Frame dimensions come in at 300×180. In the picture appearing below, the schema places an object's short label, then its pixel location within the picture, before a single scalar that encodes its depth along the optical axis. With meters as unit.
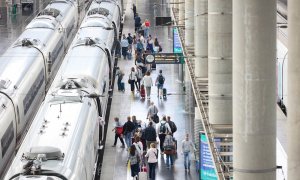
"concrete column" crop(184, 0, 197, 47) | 45.84
